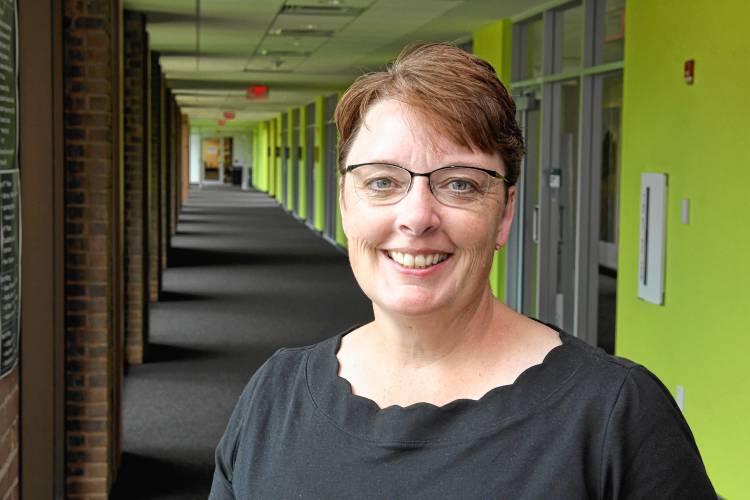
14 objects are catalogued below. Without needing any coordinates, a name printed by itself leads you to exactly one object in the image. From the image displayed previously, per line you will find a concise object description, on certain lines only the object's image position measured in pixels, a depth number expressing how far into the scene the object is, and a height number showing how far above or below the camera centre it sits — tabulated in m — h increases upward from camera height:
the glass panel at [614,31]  6.69 +1.00
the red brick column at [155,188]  10.64 -0.09
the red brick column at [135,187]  8.40 -0.07
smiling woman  1.33 -0.25
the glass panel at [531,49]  8.70 +1.14
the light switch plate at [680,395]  5.46 -1.09
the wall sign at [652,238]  5.69 -0.29
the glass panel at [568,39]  7.77 +1.10
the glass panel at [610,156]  7.20 +0.21
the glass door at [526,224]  8.72 -0.35
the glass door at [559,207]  7.88 -0.18
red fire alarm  5.33 +0.58
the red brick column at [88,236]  4.91 -0.27
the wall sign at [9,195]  3.15 -0.06
